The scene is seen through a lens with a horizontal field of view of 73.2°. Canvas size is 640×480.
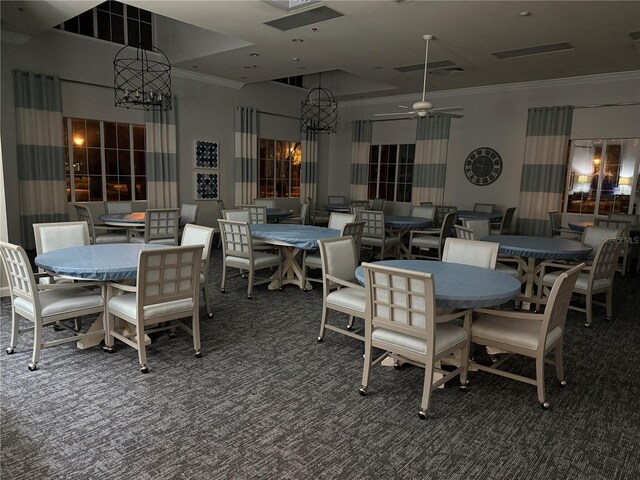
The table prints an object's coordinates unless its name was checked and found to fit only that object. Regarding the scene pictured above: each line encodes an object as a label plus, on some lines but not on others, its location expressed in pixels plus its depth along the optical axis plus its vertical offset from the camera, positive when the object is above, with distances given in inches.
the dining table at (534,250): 163.3 -22.5
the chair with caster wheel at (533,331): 99.7 -34.4
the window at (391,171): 384.8 +12.8
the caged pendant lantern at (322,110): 395.9 +68.4
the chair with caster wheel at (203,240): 149.2 -21.9
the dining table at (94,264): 115.4 -24.9
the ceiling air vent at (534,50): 223.0 +75.1
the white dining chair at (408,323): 94.3 -31.6
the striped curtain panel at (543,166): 299.6 +17.5
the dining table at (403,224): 259.1 -22.8
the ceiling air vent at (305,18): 187.9 +73.6
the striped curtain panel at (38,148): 243.0 +14.3
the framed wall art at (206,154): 330.6 +18.9
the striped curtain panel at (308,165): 408.2 +16.5
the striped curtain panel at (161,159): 298.4 +12.9
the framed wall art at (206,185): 333.4 -4.8
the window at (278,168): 384.5 +12.4
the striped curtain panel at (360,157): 403.5 +25.6
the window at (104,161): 271.6 +9.5
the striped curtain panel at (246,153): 352.2 +22.3
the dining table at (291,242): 188.5 -26.6
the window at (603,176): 283.3 +11.4
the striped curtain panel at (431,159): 353.7 +23.1
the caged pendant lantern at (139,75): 282.5 +68.2
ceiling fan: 199.9 +36.7
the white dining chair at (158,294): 111.9 -31.9
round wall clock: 332.5 +17.6
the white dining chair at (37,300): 113.0 -34.9
